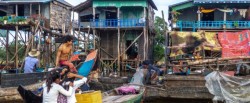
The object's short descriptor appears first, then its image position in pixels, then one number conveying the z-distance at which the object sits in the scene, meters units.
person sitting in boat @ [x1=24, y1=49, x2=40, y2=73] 13.37
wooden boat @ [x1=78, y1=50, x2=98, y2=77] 10.70
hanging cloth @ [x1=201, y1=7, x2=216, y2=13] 22.39
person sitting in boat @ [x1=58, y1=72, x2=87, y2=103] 6.70
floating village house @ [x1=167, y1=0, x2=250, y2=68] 16.45
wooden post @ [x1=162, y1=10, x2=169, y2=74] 15.56
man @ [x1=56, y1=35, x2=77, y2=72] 8.47
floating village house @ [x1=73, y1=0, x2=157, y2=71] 24.03
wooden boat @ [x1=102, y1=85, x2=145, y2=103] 10.16
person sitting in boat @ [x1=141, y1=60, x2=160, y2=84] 13.89
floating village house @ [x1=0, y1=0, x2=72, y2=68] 25.37
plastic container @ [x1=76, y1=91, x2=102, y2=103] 7.91
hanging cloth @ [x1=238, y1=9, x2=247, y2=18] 23.45
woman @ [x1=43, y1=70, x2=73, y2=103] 6.41
